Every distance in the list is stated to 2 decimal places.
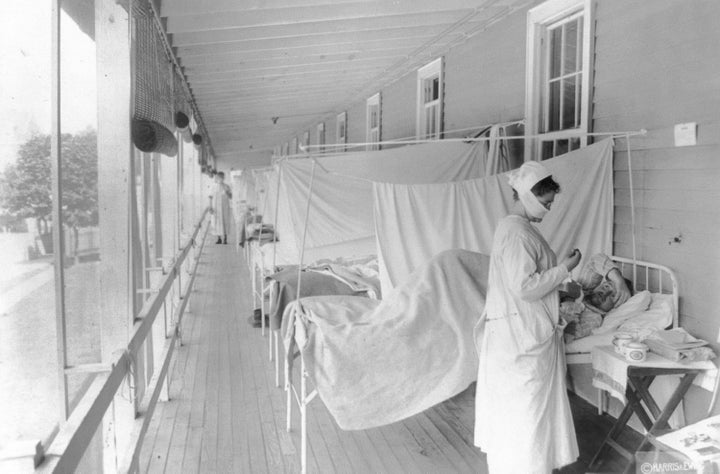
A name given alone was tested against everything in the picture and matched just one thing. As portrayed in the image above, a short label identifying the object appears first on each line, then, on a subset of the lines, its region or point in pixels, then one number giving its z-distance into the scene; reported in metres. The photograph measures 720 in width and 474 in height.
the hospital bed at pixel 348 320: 3.46
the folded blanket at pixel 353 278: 4.93
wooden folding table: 3.03
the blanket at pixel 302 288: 4.81
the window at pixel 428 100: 7.41
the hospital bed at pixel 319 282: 4.83
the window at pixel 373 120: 9.78
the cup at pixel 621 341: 3.13
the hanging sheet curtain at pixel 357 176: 5.37
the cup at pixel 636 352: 3.05
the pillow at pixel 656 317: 3.58
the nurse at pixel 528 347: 2.93
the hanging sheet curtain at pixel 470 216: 4.20
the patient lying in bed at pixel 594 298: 3.57
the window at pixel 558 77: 4.47
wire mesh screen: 3.17
